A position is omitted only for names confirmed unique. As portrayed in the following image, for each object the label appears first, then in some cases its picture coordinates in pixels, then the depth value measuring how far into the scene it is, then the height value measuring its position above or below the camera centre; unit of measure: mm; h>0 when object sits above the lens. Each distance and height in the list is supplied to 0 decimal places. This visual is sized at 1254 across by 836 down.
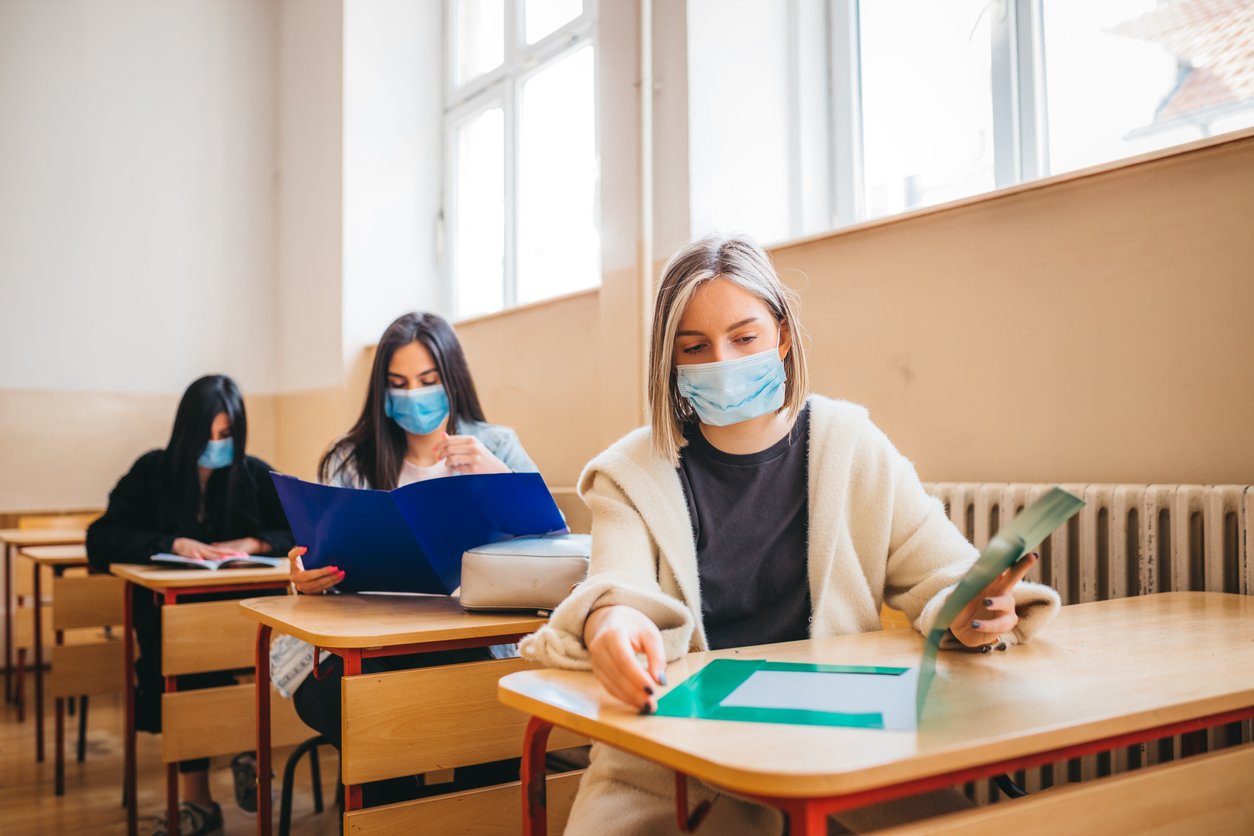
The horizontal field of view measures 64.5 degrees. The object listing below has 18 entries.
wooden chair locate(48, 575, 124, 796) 3049 -602
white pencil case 1574 -206
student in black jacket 2730 -155
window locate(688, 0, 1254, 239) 1952 +802
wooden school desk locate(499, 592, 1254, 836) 691 -228
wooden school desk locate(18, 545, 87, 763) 3137 -356
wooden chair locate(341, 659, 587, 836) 1442 -443
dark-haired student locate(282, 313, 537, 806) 2242 +68
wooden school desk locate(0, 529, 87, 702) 3689 -336
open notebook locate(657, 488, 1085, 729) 767 -221
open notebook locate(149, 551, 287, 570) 2408 -280
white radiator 1548 -179
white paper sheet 822 -221
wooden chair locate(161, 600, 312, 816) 2275 -570
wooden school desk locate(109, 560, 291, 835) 2289 -310
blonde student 1256 -63
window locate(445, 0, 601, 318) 3760 +1223
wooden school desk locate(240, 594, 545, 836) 1447 -275
